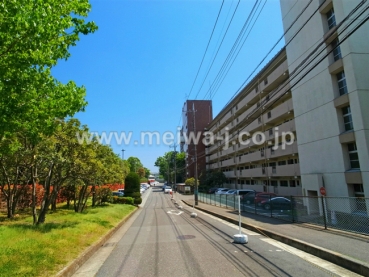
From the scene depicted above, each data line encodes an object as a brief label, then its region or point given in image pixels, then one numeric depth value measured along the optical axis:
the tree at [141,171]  123.97
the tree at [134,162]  117.72
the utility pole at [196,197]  29.59
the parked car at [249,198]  18.66
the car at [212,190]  49.97
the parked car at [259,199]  17.22
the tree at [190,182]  59.15
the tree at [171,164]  95.38
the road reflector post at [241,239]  8.22
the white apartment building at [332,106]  15.01
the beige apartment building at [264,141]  28.35
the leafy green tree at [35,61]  4.84
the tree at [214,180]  52.99
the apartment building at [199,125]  71.25
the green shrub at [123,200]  29.08
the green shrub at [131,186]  32.75
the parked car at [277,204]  13.37
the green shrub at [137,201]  31.59
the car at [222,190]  44.28
